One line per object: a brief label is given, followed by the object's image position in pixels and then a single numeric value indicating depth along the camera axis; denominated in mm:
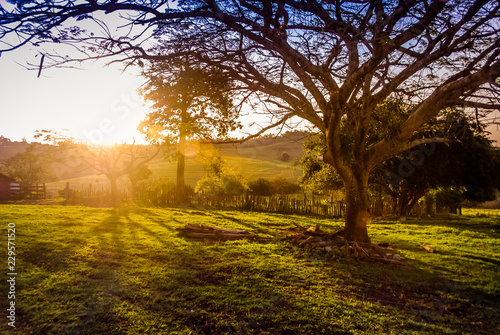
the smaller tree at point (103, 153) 30359
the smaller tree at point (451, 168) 16562
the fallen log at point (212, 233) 8992
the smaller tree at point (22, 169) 51594
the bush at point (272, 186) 35781
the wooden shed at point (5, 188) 30734
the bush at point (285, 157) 85500
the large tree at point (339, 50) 5559
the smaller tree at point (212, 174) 23531
